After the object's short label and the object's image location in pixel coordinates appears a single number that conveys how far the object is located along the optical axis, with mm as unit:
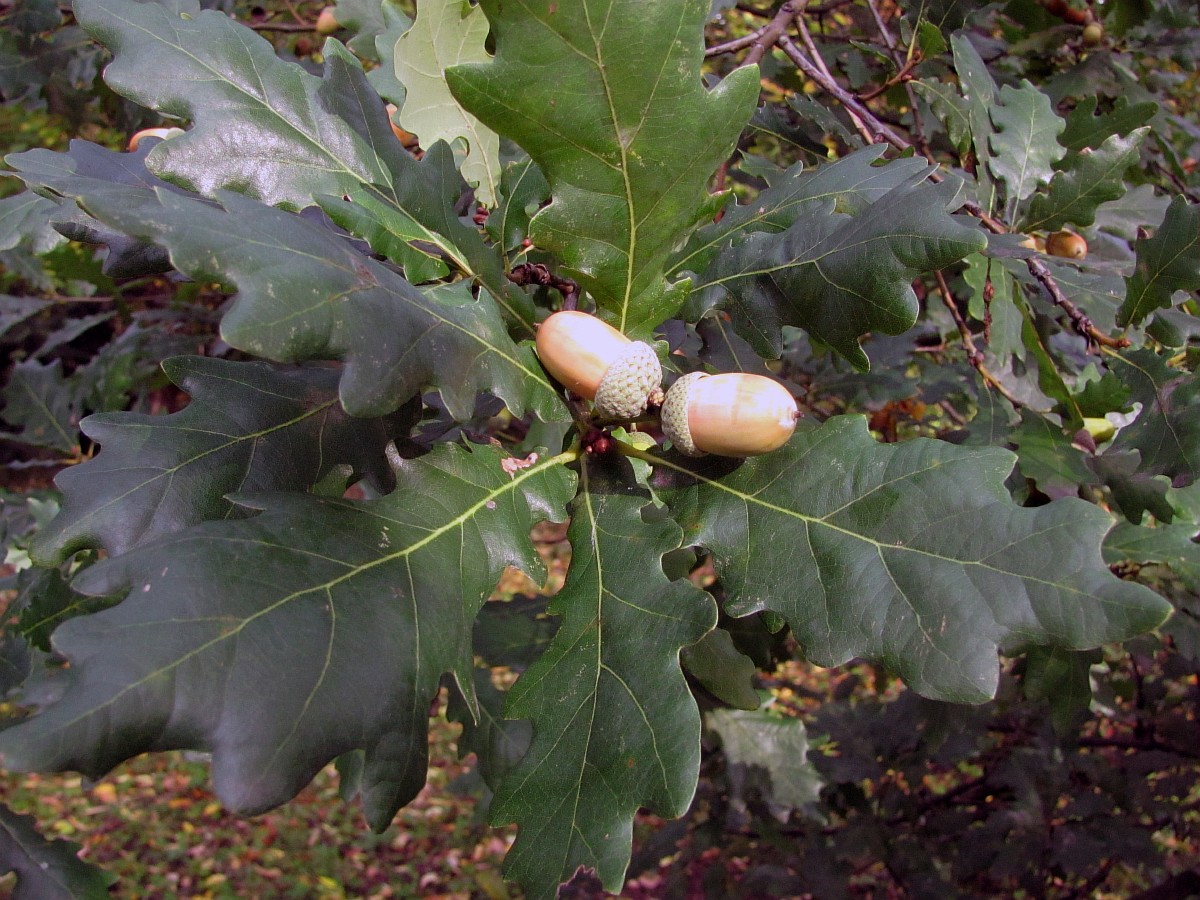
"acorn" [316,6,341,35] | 538
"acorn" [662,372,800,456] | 231
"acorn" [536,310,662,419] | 237
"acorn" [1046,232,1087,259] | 416
